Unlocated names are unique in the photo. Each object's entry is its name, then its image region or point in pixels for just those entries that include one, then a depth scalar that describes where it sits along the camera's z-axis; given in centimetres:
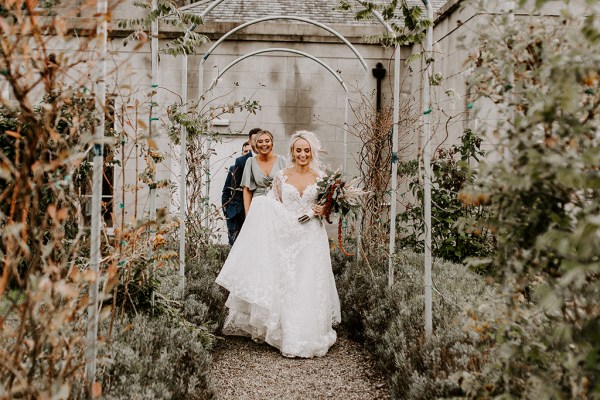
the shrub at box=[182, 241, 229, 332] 518
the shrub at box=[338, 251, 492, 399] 359
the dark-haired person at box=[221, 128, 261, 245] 778
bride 538
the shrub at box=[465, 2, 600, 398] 170
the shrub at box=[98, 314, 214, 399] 322
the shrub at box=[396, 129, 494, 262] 712
